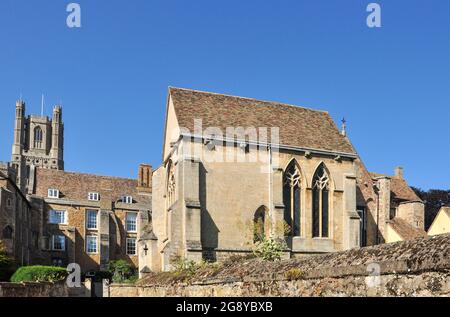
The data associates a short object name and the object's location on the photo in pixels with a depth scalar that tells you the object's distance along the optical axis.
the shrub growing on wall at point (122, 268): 63.24
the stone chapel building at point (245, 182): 35.06
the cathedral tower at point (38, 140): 148.25
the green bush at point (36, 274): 42.28
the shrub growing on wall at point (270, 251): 25.18
